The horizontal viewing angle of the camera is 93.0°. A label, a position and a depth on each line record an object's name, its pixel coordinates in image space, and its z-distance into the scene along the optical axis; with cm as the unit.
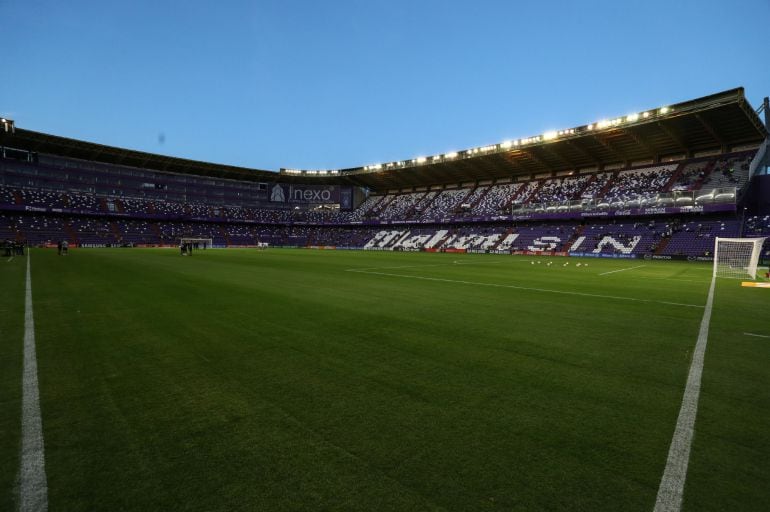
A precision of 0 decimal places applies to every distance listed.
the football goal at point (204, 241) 6362
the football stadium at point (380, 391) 239
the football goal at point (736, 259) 1909
